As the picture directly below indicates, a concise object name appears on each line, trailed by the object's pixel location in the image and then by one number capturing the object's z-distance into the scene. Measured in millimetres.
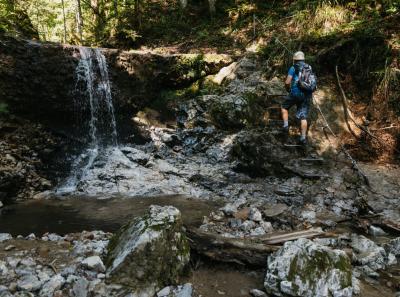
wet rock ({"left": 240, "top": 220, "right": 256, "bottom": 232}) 6681
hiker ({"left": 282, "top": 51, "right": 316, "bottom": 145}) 8484
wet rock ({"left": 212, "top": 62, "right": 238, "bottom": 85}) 12438
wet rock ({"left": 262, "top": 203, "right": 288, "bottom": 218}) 7188
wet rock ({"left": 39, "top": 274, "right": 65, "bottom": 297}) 4102
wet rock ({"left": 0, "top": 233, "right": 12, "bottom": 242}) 5739
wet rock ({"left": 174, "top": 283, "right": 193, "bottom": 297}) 4391
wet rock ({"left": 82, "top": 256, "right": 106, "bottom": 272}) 4480
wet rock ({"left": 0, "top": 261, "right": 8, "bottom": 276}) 4445
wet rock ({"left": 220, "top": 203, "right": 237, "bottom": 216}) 7406
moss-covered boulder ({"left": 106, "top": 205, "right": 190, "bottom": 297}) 4371
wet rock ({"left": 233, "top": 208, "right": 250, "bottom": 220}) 7145
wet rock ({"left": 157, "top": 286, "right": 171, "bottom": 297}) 4348
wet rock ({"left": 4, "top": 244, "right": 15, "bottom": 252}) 5227
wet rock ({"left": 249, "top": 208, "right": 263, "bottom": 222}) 6964
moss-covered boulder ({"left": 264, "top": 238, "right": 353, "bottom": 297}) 4383
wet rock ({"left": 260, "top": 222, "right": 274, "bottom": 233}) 6680
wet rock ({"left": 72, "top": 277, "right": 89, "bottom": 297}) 4105
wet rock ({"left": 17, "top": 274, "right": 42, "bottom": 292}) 4160
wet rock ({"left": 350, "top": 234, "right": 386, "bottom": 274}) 5328
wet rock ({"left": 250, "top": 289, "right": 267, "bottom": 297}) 4512
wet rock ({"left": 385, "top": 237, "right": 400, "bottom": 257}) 5805
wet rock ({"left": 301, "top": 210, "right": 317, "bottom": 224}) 7119
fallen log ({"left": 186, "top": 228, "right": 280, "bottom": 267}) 5141
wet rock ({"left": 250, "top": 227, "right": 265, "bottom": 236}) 6478
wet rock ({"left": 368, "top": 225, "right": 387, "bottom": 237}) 6547
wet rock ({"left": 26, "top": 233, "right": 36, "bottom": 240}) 5856
